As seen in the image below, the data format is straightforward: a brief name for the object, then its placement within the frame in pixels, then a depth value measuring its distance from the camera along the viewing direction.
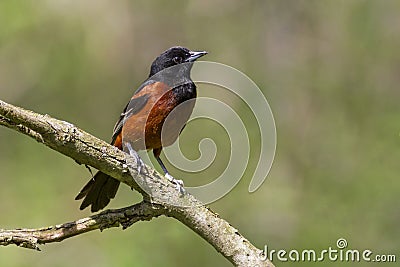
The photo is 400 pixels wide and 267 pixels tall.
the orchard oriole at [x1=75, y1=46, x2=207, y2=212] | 8.20
